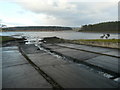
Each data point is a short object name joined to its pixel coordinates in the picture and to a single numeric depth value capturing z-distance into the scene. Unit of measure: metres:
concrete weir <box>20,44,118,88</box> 6.54
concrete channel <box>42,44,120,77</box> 8.94
